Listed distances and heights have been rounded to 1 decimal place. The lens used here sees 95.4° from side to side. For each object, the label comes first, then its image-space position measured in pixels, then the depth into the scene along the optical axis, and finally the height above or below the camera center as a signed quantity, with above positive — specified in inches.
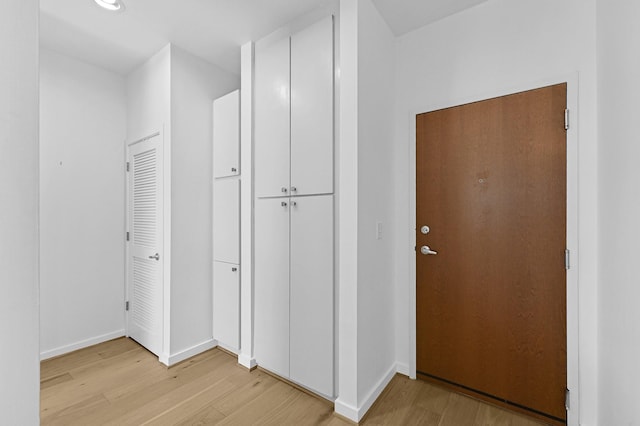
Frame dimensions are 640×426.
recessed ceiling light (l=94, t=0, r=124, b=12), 74.9 +54.4
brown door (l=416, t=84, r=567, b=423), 65.7 -9.2
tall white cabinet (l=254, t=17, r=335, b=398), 73.6 +1.3
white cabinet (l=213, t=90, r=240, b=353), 97.3 -3.2
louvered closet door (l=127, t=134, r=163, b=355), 97.5 -11.4
